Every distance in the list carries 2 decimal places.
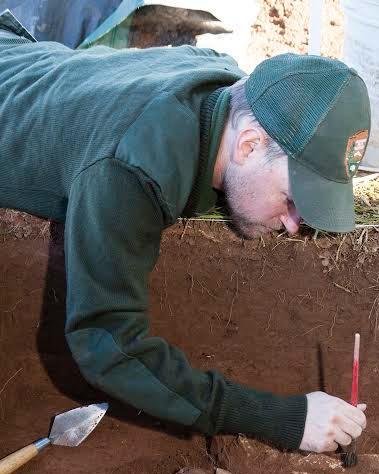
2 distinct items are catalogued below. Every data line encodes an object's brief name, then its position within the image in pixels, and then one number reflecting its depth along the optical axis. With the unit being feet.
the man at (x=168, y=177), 4.92
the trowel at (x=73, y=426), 7.19
